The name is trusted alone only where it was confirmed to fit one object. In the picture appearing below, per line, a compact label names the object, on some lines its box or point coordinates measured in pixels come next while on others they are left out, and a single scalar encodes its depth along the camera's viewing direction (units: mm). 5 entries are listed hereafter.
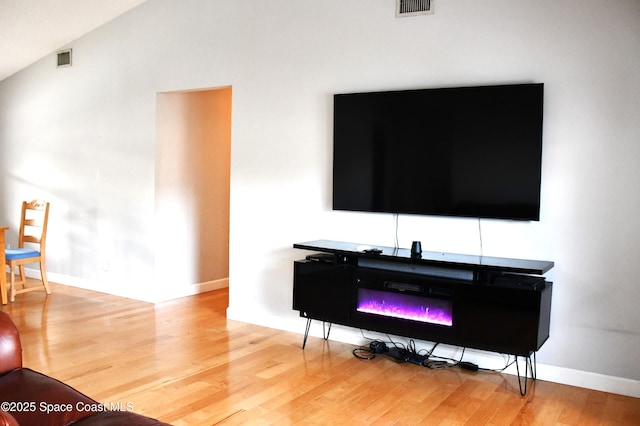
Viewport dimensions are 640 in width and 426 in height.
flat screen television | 3631
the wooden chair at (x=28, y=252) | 5453
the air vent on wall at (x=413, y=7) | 4022
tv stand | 3361
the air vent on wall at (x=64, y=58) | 6234
